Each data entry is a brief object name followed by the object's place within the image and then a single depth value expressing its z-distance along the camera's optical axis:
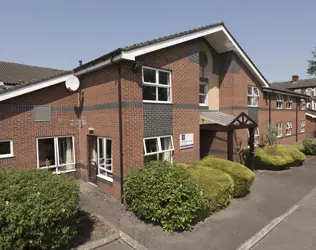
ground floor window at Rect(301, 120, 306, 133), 24.68
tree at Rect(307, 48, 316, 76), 33.28
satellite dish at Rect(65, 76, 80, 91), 9.10
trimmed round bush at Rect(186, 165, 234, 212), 6.70
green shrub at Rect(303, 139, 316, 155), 17.48
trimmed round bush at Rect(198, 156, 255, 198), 7.91
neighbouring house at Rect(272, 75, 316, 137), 42.78
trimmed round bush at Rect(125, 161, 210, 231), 5.70
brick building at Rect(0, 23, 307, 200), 7.61
